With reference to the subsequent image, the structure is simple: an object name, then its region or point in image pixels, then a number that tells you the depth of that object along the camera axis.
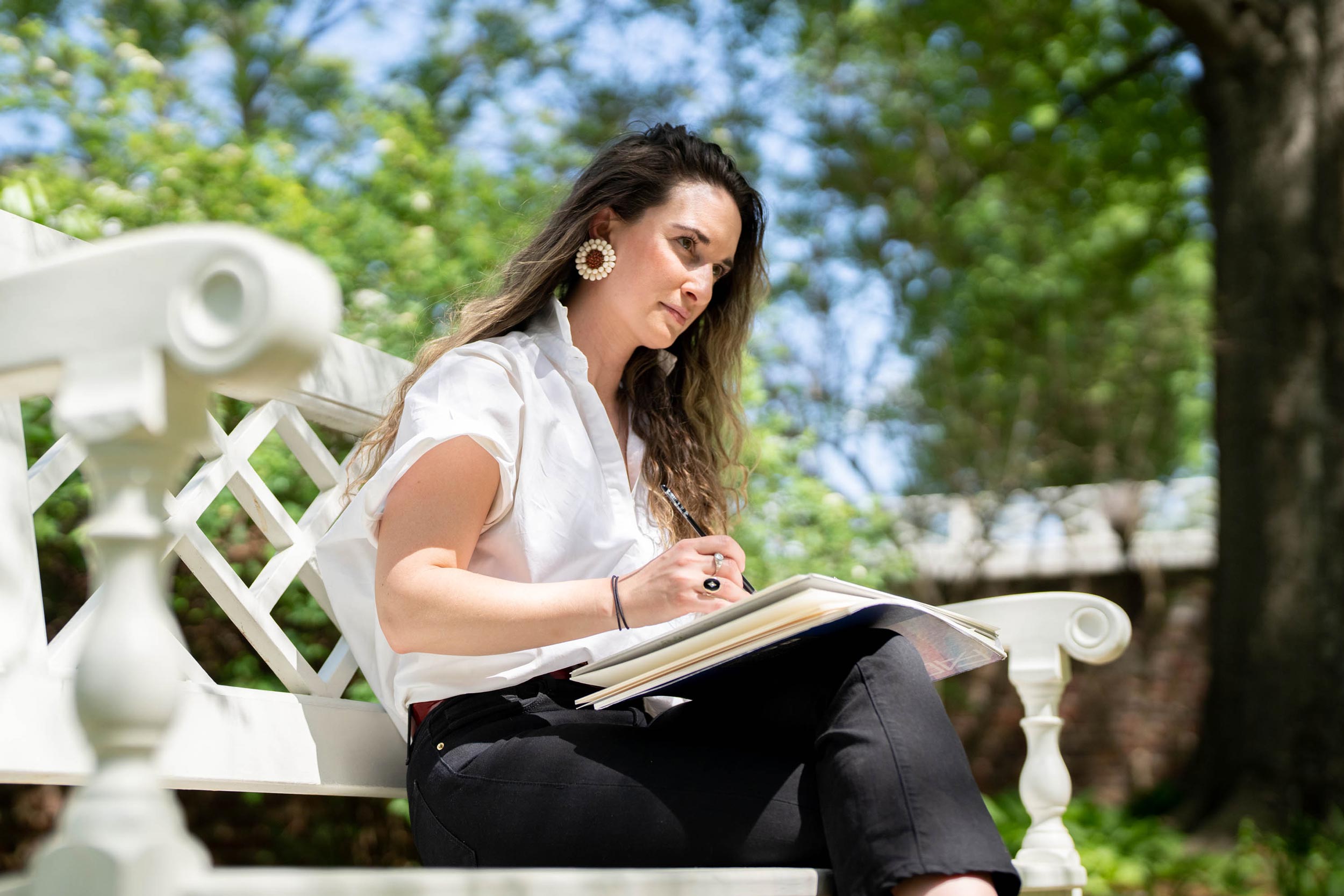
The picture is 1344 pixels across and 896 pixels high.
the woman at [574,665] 3.17
